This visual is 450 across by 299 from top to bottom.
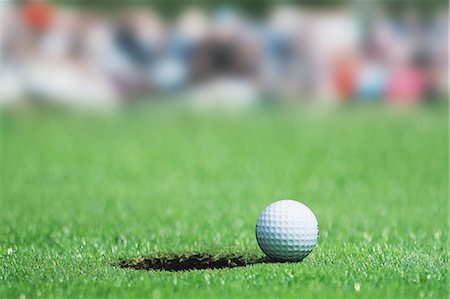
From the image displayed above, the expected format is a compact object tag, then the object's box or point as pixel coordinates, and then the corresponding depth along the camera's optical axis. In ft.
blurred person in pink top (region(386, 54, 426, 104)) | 73.82
